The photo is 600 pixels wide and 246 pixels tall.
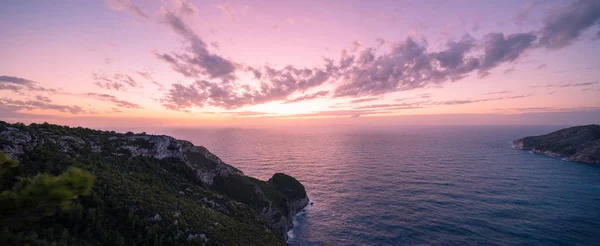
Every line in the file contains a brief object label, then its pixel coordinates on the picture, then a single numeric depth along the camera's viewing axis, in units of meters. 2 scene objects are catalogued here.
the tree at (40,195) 8.59
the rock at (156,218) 24.19
